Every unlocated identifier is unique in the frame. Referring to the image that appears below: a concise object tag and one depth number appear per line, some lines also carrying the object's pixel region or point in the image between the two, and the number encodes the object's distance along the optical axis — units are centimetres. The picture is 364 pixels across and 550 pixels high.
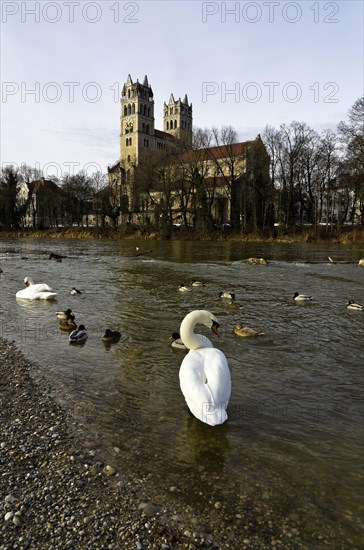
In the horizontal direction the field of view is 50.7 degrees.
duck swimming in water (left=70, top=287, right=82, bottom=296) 1633
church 6975
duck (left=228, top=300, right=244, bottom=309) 1359
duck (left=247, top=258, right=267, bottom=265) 2842
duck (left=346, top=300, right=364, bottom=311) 1312
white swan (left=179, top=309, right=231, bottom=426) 543
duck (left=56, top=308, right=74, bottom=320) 1154
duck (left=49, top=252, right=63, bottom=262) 3170
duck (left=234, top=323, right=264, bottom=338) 1009
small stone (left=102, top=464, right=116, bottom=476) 460
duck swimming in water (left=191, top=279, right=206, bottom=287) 1823
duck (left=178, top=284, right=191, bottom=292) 1683
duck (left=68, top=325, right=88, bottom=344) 970
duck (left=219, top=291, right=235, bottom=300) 1466
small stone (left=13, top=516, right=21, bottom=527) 372
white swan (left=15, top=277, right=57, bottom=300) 1510
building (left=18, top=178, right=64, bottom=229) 10075
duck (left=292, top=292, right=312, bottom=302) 1481
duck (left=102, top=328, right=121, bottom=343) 973
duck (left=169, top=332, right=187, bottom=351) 906
